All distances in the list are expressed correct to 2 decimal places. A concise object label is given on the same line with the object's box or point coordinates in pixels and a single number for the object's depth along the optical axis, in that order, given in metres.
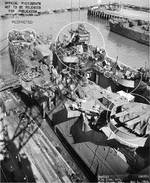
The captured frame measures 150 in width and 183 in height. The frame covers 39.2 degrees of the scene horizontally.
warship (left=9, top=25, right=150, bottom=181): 14.54
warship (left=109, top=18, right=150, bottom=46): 46.19
